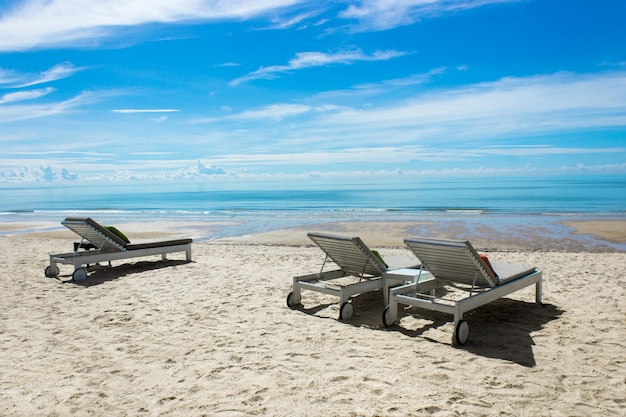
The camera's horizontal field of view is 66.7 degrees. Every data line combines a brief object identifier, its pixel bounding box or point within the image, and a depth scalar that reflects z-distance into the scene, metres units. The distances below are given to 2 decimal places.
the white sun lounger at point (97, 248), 9.08
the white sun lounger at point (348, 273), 6.45
